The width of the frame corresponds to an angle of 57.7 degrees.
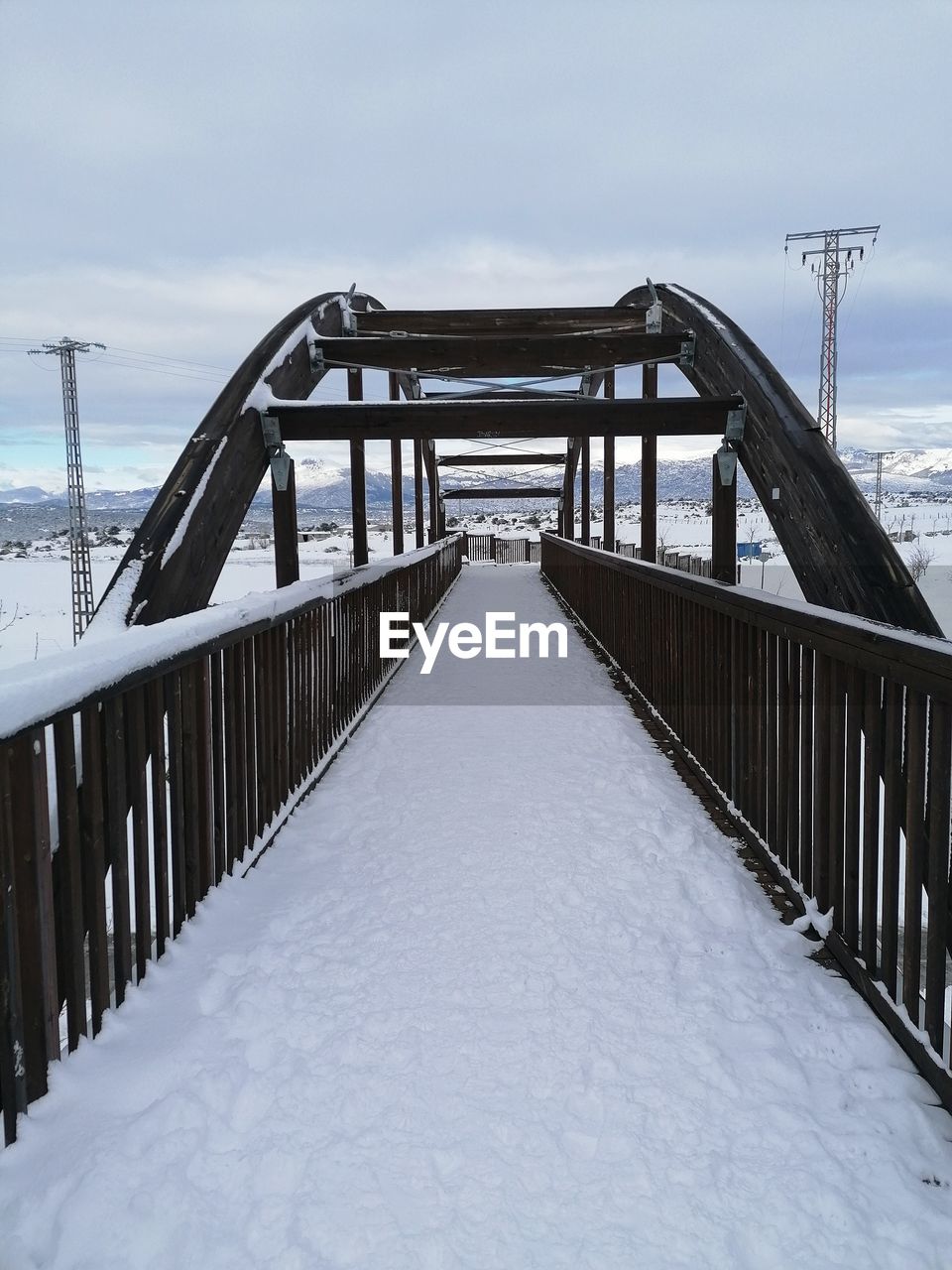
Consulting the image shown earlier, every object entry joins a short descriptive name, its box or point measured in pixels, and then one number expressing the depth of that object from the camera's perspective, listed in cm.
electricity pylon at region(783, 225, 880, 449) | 3378
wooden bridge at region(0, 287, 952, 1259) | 206
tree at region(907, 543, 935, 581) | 2488
